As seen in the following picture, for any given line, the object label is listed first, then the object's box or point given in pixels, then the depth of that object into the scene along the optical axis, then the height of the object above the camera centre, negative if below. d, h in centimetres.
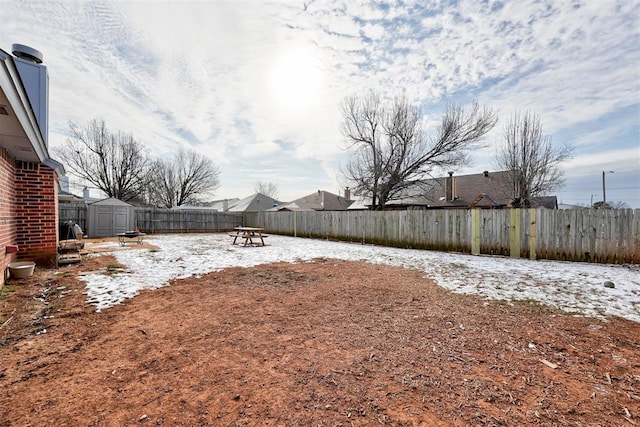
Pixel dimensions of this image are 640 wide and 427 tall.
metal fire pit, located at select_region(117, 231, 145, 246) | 1089 -78
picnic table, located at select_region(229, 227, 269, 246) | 1128 -118
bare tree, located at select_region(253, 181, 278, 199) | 5094 +494
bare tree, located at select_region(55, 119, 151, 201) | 2136 +475
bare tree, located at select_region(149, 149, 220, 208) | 2916 +400
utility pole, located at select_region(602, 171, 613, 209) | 2239 +148
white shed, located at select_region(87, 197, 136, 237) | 1509 -10
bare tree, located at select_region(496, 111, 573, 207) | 1336 +280
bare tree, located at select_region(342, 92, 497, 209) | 1405 +401
